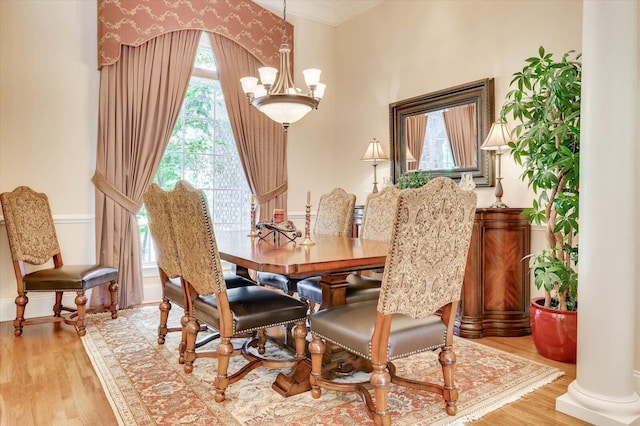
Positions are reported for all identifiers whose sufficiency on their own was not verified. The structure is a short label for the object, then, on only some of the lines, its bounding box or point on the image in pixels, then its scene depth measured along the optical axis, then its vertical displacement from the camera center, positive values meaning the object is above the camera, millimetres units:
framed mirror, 3914 +758
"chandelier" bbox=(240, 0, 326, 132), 2953 +781
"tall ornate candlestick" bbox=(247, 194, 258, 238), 3320 -75
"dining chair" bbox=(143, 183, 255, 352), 2656 -306
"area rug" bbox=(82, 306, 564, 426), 2092 -961
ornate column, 2074 +10
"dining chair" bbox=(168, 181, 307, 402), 2182 -488
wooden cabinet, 3434 -518
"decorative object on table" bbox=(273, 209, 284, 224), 3158 -41
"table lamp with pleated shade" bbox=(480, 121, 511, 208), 3445 +545
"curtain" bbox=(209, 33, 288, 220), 4871 +860
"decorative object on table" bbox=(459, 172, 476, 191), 3684 +245
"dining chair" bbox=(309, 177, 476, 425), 1806 -375
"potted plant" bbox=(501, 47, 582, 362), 2744 +214
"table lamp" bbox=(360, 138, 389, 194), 4758 +609
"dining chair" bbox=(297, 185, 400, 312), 2852 -189
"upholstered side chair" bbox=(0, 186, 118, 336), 3379 -464
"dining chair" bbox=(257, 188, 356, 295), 3507 -66
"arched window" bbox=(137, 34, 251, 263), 4789 +594
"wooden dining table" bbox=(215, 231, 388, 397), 2086 -243
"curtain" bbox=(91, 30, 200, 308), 4164 +682
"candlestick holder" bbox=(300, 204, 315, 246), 2809 -165
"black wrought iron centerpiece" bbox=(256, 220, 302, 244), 3021 -133
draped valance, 4125 +1908
